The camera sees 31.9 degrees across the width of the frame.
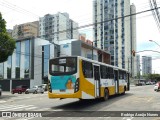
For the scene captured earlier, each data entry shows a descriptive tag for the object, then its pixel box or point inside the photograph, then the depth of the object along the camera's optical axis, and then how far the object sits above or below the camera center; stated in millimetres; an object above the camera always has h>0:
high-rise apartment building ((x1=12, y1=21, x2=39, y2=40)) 91462 +16518
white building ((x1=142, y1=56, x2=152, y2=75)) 130475 +3331
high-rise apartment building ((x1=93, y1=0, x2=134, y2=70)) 57175 +11588
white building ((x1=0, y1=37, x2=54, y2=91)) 66875 +2790
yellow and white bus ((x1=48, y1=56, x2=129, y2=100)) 16688 -112
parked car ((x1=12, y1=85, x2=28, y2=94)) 52391 -2511
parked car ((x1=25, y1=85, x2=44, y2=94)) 47800 -2325
